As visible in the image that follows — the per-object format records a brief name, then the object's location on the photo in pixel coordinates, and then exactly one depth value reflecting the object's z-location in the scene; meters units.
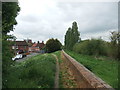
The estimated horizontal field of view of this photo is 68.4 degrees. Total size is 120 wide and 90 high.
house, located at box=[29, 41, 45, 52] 77.36
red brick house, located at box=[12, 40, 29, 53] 54.01
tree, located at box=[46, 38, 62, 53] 44.53
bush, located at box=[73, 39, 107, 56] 14.85
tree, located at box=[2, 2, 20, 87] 3.59
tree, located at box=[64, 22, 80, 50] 29.31
